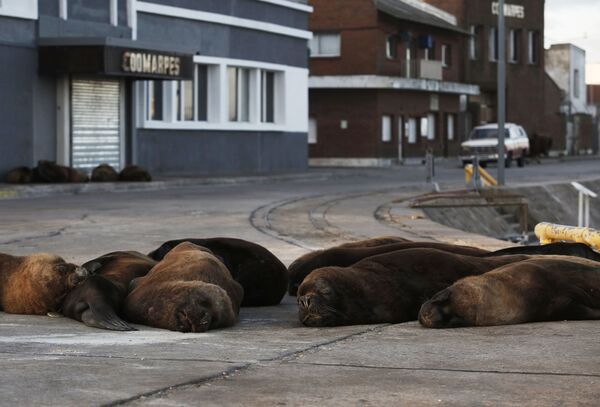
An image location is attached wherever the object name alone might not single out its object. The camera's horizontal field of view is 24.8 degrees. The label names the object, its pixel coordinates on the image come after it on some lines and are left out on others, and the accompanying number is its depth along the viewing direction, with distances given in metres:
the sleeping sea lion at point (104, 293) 9.18
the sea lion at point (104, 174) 34.12
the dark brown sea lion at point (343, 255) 10.48
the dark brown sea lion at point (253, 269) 10.79
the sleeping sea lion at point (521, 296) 8.89
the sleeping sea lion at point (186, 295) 8.92
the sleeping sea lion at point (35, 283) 9.90
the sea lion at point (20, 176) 32.06
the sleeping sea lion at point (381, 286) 9.09
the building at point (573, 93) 87.81
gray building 33.75
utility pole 38.22
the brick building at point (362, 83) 60.19
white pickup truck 57.58
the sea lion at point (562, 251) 10.60
